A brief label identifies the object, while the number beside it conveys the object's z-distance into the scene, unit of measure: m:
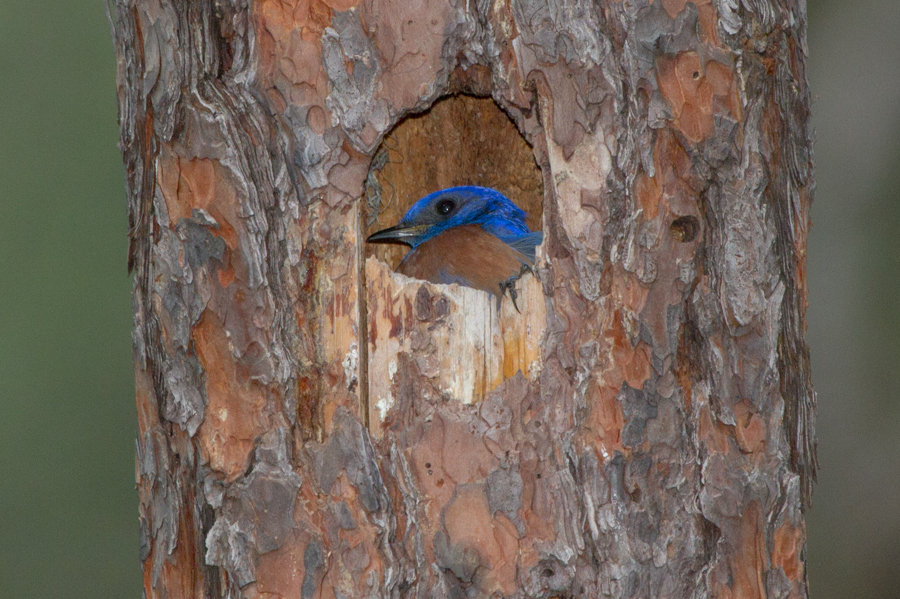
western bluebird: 6.71
